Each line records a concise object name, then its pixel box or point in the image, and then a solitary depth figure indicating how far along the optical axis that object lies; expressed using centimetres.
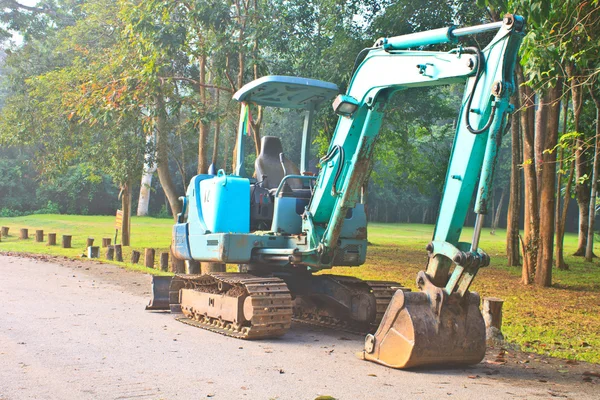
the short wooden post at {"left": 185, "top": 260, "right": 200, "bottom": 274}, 1509
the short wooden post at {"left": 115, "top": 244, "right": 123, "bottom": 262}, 2127
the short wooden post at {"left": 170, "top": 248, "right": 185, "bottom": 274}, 1881
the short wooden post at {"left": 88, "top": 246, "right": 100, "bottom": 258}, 2164
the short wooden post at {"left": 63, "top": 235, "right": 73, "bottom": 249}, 2525
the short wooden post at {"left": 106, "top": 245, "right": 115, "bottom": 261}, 2122
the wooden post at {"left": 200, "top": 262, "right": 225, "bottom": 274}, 1680
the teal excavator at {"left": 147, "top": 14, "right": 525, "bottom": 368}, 712
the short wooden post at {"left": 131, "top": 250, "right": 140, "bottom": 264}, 2077
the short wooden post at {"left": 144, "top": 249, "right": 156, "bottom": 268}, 2027
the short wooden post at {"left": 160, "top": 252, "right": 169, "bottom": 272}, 1975
